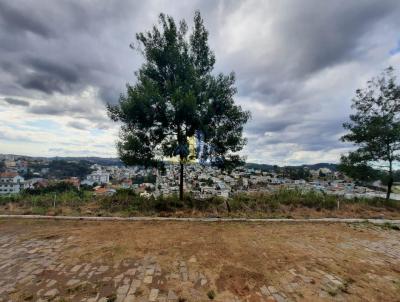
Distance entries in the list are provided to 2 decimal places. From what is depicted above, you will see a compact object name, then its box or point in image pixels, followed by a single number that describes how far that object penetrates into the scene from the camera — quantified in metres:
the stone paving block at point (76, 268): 3.67
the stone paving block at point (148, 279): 3.35
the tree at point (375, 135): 10.59
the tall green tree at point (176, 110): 8.56
